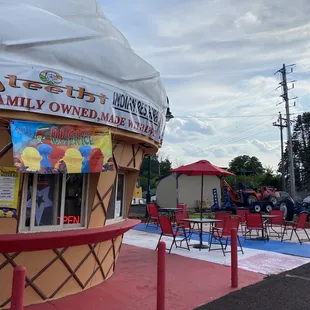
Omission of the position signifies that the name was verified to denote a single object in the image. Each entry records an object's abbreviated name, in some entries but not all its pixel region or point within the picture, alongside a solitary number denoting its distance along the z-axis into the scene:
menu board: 4.21
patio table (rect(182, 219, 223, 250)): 8.82
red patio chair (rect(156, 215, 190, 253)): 8.34
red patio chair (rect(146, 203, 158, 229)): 12.38
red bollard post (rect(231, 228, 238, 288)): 5.46
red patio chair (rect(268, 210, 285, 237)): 11.23
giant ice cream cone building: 4.17
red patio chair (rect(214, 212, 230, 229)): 9.41
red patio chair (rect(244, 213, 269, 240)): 9.90
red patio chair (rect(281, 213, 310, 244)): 10.16
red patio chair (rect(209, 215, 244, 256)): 8.39
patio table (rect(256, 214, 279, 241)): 10.45
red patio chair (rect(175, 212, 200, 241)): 9.56
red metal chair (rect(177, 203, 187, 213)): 14.04
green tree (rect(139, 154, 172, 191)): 60.21
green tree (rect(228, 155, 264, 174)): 70.06
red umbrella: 9.10
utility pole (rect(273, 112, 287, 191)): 37.34
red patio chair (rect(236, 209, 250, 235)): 12.11
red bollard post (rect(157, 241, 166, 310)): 4.09
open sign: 4.86
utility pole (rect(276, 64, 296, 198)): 27.52
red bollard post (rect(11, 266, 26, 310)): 2.71
